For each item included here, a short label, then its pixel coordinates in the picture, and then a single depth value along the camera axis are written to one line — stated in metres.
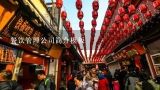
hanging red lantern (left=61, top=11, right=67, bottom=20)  4.94
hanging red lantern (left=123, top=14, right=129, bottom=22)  5.55
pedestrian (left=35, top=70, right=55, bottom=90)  2.90
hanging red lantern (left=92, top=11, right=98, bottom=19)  4.50
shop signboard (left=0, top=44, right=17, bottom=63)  2.83
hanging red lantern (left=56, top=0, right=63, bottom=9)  4.13
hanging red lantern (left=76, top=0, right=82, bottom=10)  4.17
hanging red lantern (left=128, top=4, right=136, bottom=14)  4.72
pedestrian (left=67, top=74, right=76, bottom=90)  4.59
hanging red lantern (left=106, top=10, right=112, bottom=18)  5.02
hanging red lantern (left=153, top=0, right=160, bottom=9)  3.88
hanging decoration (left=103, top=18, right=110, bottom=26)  5.33
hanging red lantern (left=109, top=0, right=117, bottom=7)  4.32
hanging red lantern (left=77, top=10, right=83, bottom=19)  4.47
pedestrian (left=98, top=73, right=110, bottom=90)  4.29
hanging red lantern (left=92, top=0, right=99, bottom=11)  4.22
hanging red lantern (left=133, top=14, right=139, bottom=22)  5.04
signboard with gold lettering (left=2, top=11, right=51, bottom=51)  2.86
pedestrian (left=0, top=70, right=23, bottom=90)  2.05
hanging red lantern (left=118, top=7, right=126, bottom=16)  5.19
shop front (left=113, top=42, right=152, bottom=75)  5.10
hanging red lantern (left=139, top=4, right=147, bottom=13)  4.59
